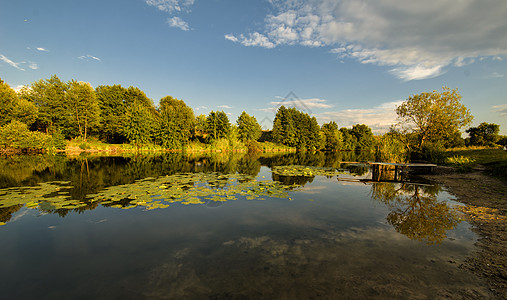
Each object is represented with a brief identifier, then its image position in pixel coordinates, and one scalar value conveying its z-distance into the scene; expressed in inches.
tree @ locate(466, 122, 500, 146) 2015.7
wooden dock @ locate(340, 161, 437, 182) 778.2
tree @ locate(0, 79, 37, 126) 1536.7
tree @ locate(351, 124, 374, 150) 3873.0
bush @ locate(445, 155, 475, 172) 855.1
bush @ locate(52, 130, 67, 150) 1691.7
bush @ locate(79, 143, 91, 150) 1862.7
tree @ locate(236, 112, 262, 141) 2721.5
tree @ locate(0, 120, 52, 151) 1384.1
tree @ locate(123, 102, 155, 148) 2030.0
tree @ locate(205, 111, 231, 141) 2368.4
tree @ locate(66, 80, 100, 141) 1998.0
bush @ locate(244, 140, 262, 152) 2543.3
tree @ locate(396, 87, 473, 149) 1076.5
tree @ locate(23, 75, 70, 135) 1937.7
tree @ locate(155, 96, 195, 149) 2183.8
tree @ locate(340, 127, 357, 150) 3583.9
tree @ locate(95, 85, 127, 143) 2230.6
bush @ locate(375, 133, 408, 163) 1019.9
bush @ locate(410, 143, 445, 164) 1095.2
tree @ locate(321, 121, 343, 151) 3341.5
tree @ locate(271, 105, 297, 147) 3149.6
